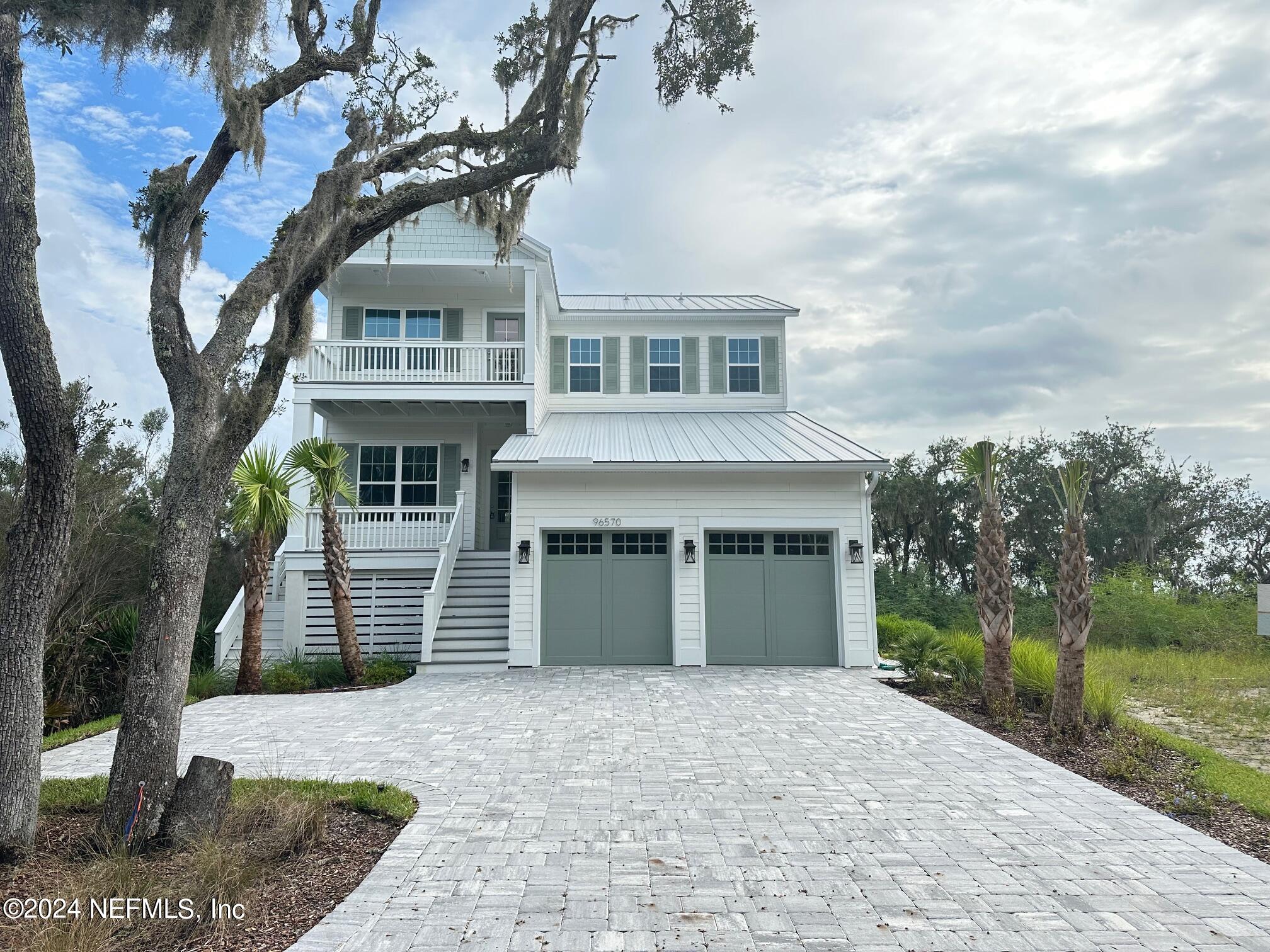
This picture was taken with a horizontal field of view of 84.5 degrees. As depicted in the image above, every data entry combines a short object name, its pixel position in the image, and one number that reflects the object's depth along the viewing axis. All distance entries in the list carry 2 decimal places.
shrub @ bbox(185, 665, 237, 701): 10.08
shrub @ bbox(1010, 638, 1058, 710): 8.76
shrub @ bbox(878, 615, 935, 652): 13.58
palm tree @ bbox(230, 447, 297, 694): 10.35
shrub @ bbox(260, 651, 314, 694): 10.47
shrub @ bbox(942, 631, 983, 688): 10.23
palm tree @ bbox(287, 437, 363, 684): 10.94
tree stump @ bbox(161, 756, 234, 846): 4.23
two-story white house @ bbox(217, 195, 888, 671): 12.09
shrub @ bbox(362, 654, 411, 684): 10.96
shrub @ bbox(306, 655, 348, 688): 10.88
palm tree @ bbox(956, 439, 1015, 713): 8.56
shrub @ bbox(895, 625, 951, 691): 10.80
